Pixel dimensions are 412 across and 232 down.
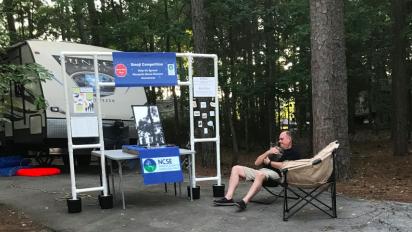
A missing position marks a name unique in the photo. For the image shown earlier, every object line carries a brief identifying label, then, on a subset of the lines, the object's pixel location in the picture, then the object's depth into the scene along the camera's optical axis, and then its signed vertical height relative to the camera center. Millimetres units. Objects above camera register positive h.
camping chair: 5516 -784
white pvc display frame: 6418 -131
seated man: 6151 -823
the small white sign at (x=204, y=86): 7078 +318
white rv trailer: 9945 +310
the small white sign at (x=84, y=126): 6480 -183
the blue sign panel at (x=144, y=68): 6609 +579
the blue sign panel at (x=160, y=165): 6527 -736
